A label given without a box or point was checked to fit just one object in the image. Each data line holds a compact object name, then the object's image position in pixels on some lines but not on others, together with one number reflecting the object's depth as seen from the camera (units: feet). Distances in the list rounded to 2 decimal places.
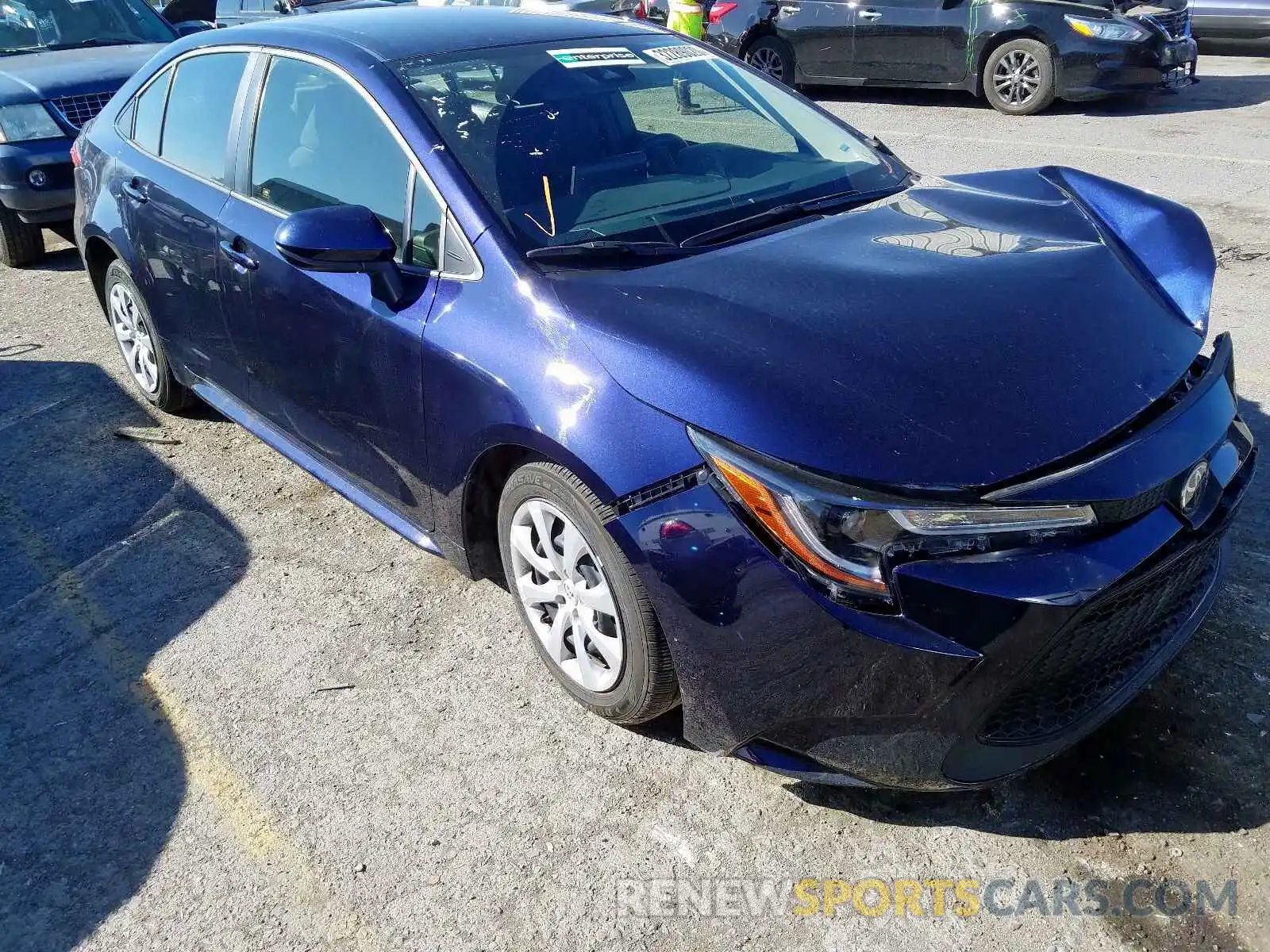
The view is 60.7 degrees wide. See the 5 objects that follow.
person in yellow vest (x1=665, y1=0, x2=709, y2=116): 34.47
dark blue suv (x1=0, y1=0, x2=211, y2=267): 21.94
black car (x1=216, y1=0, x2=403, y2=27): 39.34
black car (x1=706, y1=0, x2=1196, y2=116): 30.73
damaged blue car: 7.08
